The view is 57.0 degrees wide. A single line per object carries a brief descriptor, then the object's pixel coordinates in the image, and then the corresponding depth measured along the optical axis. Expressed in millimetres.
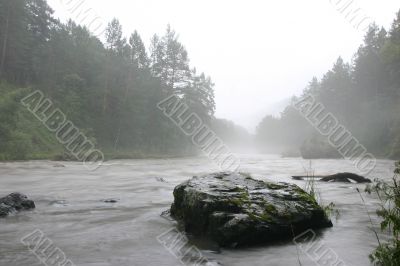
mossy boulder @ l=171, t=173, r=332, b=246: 6242
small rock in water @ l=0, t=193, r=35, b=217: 8406
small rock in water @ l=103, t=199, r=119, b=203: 10477
